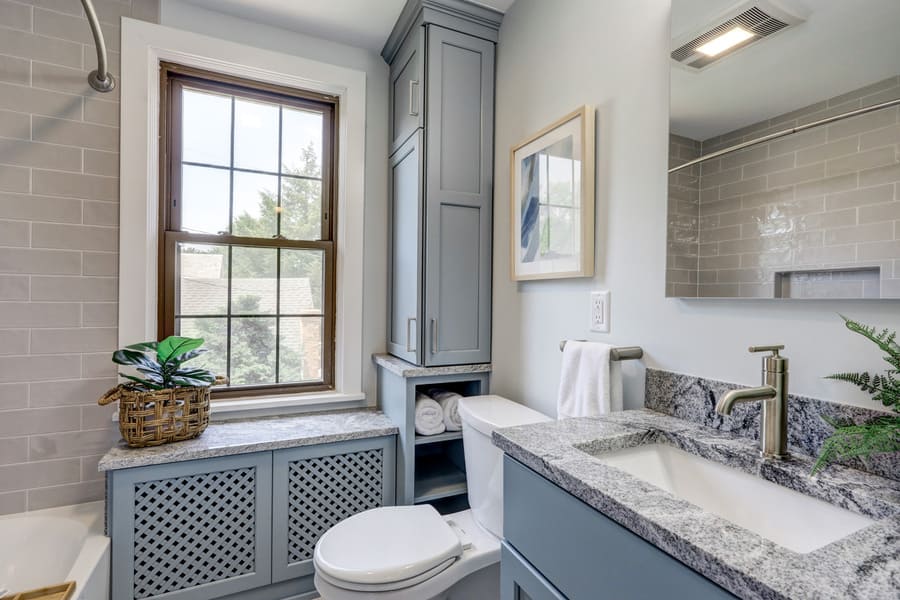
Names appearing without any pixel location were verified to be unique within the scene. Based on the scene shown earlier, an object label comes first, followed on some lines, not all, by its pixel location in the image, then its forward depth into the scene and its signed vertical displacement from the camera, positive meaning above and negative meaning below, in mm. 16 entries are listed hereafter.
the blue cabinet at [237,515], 1486 -840
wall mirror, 741 +306
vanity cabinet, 581 -412
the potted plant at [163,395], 1521 -371
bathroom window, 1930 +315
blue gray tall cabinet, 1798 +373
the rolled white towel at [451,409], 1890 -500
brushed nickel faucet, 798 -203
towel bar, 1169 -150
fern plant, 613 -187
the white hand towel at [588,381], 1179 -239
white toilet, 1231 -784
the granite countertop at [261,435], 1502 -570
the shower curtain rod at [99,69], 1429 +852
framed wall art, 1350 +342
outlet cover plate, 1306 -42
